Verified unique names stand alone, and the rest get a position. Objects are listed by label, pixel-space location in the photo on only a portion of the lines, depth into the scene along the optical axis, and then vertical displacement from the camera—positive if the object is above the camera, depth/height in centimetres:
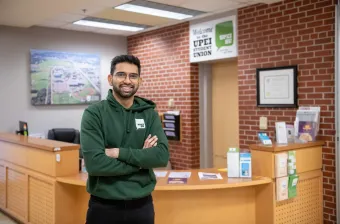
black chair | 592 -43
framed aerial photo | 596 +48
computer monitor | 538 -30
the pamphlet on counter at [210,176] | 336 -62
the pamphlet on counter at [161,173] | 349 -62
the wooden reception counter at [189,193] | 327 -79
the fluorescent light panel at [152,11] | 481 +125
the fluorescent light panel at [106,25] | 573 +126
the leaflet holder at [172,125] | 587 -29
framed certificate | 430 +23
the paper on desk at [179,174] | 343 -62
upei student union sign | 505 +92
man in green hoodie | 199 -24
